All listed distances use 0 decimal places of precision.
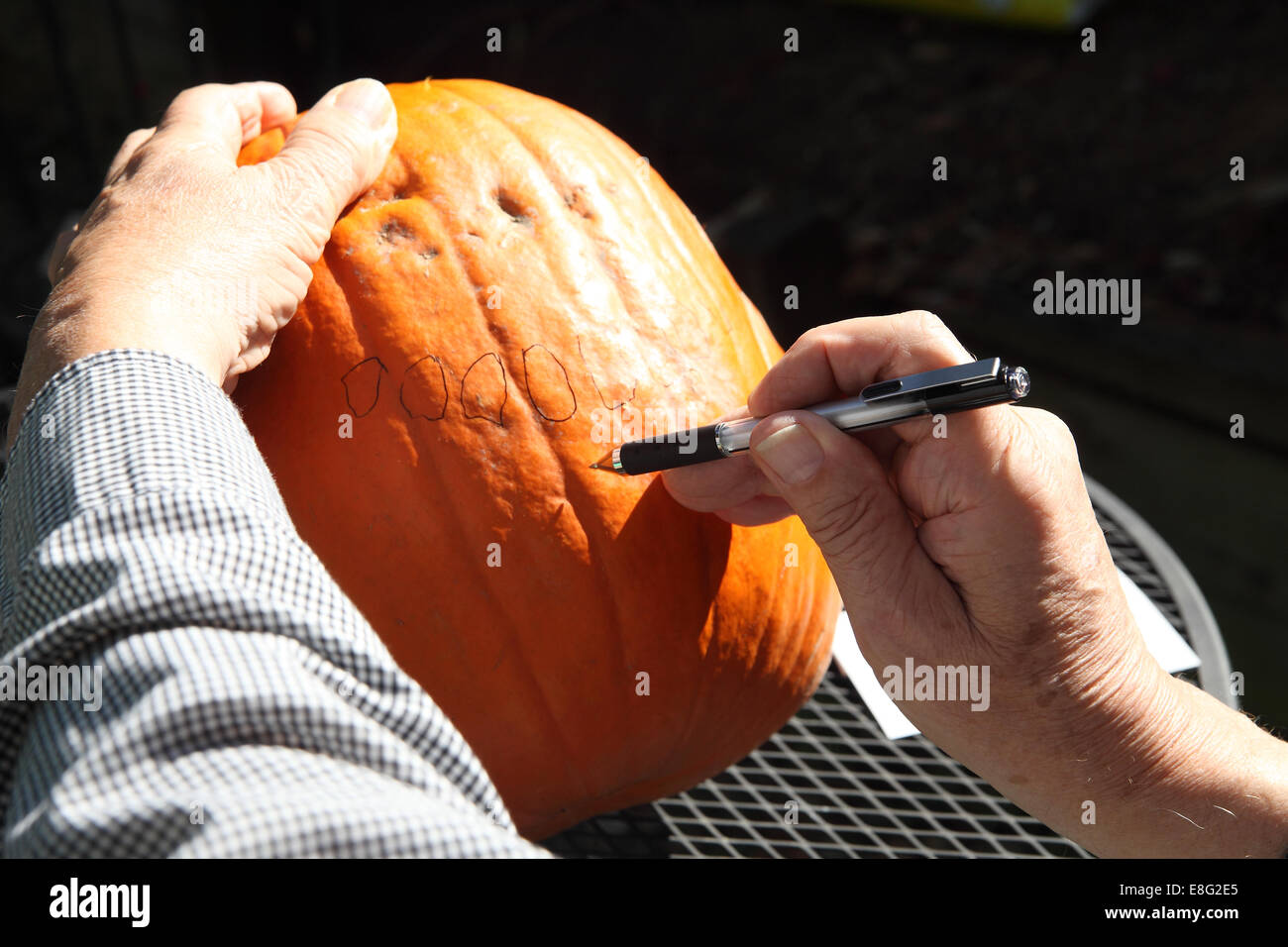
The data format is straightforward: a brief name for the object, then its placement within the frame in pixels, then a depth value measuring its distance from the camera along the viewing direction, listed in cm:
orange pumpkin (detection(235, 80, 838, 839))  46
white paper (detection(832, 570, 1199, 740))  56
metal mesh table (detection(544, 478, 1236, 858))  55
